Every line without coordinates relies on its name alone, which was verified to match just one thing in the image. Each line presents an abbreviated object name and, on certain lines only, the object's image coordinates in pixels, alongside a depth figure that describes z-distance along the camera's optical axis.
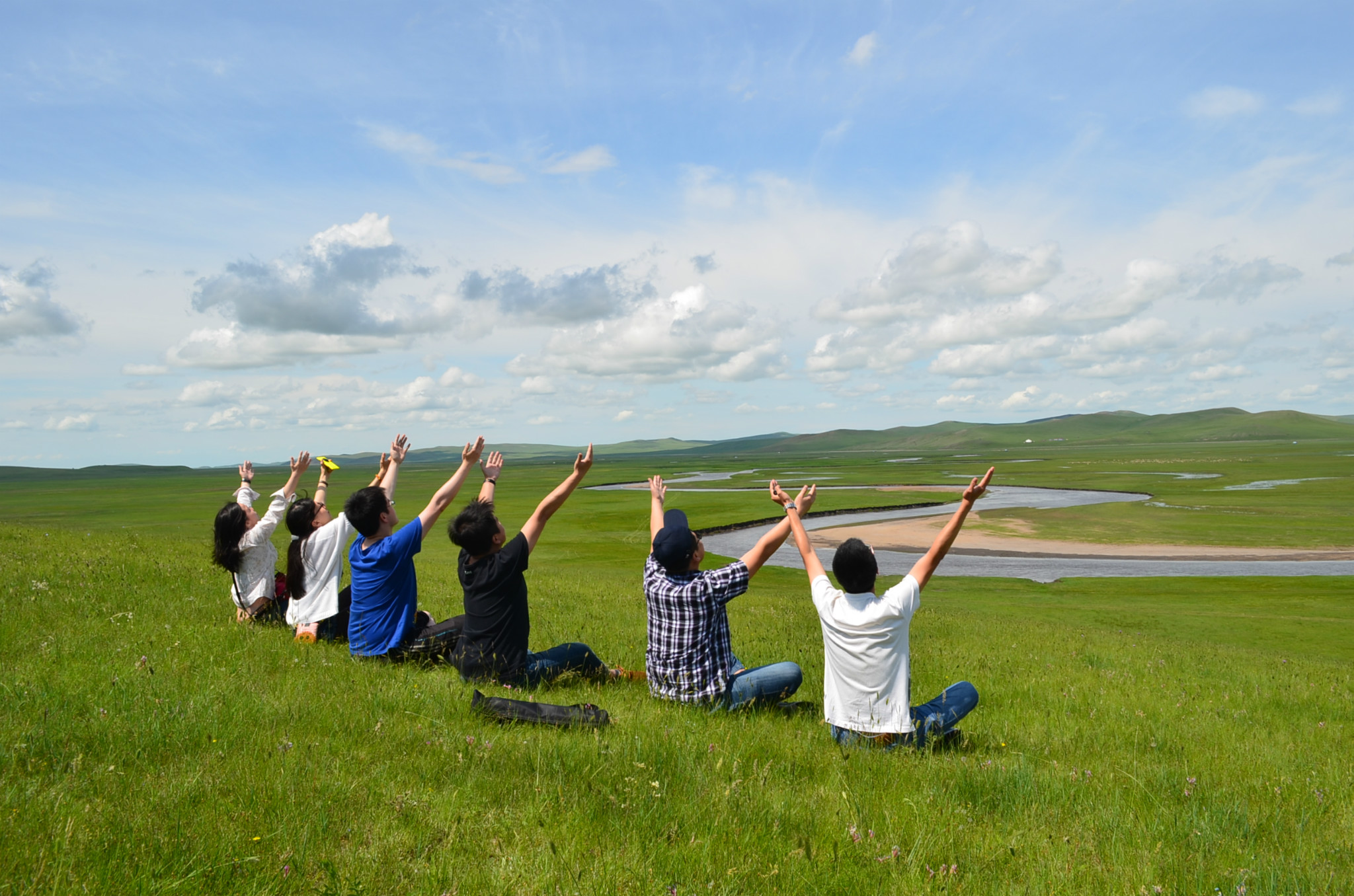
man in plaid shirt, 6.85
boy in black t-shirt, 7.37
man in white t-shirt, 6.05
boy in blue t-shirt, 8.25
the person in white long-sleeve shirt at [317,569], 9.20
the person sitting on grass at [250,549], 9.76
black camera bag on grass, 5.96
